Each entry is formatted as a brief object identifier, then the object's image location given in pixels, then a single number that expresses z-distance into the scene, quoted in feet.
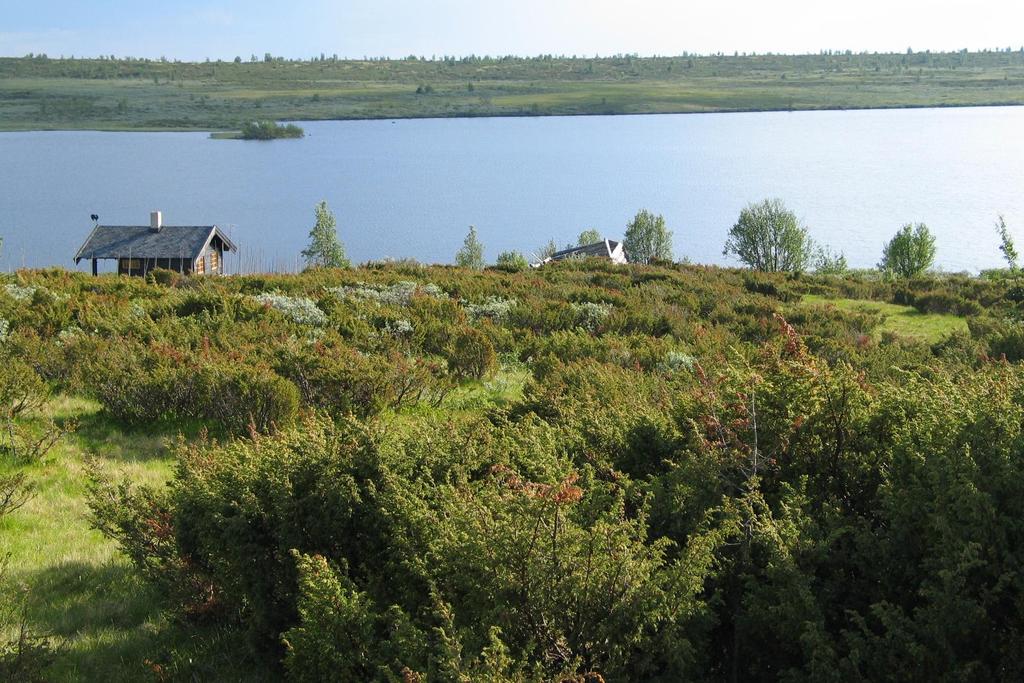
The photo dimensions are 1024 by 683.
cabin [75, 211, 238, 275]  132.05
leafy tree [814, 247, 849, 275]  172.06
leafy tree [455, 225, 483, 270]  183.78
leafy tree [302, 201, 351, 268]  178.81
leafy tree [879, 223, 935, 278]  176.55
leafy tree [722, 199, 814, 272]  220.43
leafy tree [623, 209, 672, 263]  217.44
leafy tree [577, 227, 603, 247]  213.05
